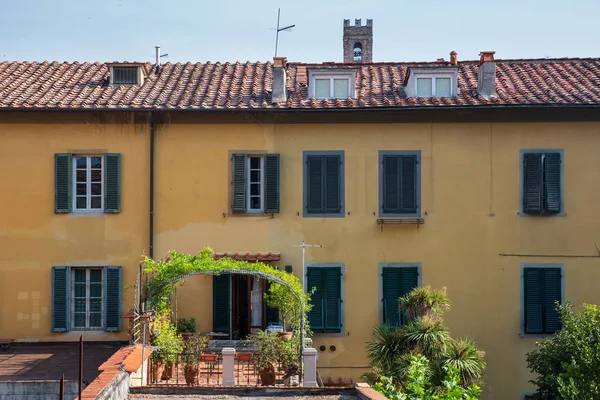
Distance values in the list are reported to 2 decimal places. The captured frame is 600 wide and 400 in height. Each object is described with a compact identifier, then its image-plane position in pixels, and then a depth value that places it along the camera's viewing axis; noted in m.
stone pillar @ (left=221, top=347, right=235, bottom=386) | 14.65
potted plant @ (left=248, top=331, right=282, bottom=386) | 15.02
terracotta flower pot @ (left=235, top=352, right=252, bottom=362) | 15.43
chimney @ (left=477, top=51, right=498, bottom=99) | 19.34
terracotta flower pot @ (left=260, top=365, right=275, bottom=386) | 15.02
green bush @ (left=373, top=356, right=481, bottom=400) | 13.84
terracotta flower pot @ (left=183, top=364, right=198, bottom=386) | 15.02
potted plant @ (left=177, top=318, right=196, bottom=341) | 18.36
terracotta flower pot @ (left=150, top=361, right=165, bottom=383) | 15.31
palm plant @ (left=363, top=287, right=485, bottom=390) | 15.87
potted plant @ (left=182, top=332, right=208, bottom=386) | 15.02
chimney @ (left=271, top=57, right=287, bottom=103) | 19.12
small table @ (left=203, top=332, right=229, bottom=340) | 18.41
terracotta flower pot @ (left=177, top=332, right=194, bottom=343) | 17.83
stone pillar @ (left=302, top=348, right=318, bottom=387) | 14.88
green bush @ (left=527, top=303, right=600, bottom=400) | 14.49
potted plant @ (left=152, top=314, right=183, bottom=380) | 15.48
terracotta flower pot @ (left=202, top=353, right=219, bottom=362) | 15.28
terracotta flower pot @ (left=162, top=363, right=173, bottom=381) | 15.73
